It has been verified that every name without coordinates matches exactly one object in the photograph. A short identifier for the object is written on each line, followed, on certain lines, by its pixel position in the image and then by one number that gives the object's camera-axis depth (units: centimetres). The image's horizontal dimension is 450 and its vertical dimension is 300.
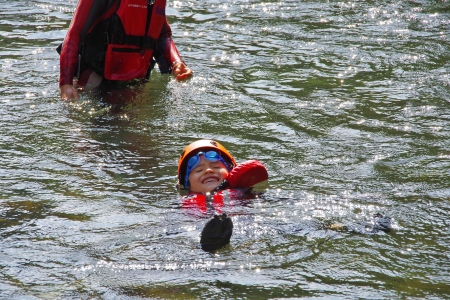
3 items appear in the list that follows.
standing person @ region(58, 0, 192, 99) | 1484
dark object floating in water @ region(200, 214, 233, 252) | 860
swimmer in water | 1070
